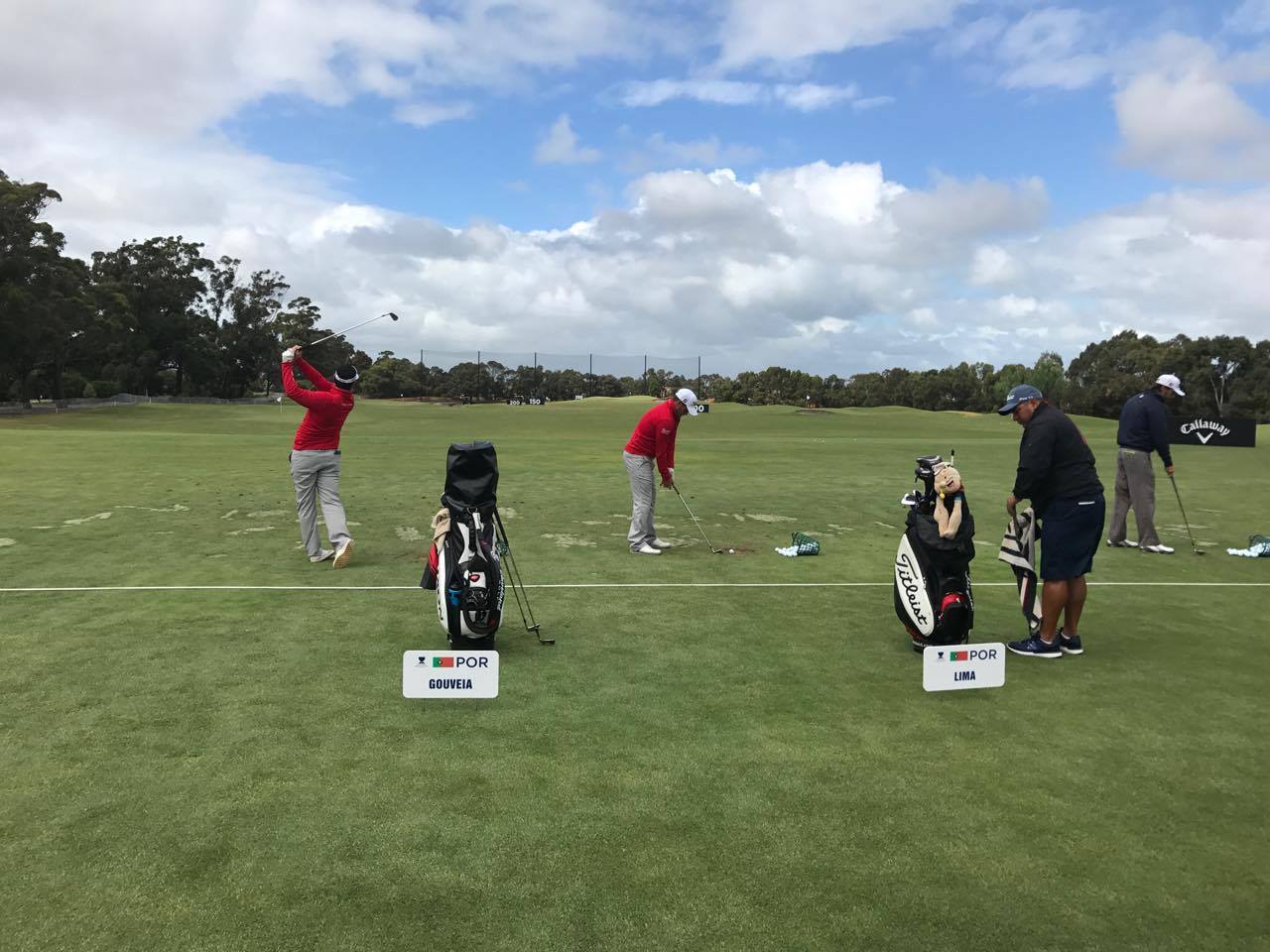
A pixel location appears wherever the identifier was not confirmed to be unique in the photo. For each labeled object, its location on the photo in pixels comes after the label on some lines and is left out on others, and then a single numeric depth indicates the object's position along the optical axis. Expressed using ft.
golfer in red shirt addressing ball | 37.06
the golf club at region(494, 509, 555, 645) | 22.73
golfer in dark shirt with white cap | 38.01
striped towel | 23.08
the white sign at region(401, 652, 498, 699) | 18.11
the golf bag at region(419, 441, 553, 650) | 21.29
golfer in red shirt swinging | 33.22
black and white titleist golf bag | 21.71
